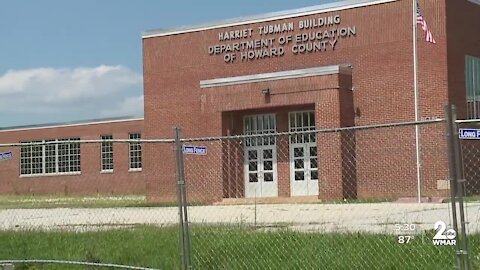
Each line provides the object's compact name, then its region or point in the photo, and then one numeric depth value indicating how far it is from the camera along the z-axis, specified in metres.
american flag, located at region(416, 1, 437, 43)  29.41
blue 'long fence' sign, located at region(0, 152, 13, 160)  11.30
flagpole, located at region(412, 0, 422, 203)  29.94
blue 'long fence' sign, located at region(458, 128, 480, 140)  7.21
